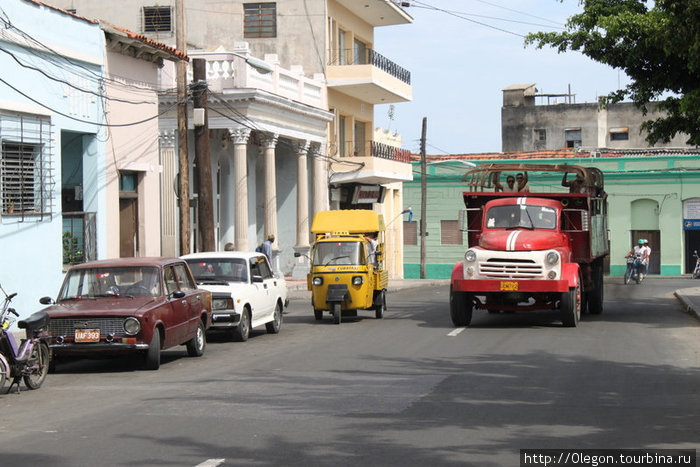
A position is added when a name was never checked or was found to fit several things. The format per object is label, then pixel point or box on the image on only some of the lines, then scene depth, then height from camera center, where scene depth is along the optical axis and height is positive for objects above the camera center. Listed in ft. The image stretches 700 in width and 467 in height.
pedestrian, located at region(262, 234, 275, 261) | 99.30 -2.47
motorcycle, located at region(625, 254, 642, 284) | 150.71 -7.18
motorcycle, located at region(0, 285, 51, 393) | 42.19 -5.29
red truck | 67.82 -1.98
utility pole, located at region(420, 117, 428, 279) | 167.94 +5.67
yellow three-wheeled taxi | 76.84 -4.08
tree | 72.38 +11.63
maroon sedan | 47.96 -4.08
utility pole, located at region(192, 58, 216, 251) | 81.56 +4.86
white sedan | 62.08 -4.06
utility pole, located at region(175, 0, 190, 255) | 81.00 +6.64
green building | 191.21 +2.25
